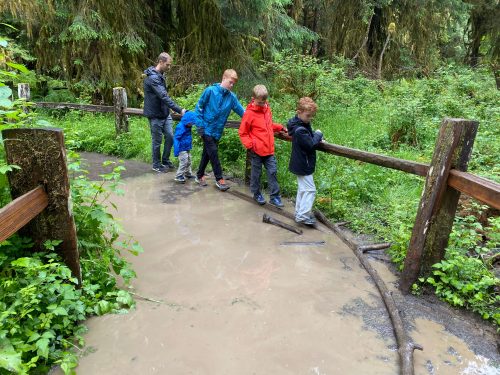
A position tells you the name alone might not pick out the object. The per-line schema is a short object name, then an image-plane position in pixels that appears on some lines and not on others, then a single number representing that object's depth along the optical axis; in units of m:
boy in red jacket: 5.53
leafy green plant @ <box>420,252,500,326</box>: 3.38
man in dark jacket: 6.85
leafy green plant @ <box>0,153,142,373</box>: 2.50
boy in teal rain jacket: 6.07
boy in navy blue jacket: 4.90
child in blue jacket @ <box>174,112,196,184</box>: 6.72
